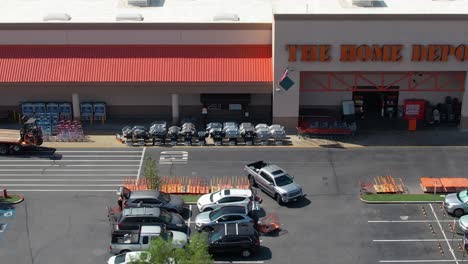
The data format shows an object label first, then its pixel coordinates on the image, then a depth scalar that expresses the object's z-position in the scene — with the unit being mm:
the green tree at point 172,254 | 33562
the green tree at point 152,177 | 46344
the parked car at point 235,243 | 39875
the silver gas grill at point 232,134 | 56875
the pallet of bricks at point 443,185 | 47969
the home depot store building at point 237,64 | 56750
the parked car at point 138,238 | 39750
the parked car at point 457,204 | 44300
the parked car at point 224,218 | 42219
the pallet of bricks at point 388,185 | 48312
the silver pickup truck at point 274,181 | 46281
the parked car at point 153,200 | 44281
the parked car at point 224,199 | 44750
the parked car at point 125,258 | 36653
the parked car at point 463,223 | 41653
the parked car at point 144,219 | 41875
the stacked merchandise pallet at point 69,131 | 57975
